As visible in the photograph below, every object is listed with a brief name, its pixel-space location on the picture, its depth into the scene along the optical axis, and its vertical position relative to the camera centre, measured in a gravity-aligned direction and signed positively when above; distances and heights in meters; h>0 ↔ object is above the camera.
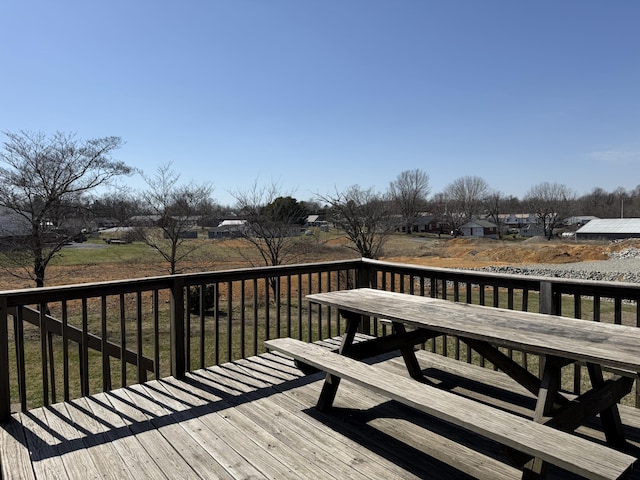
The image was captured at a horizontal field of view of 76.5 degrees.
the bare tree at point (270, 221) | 14.00 +0.06
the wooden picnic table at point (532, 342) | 1.90 -0.63
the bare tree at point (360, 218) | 15.17 +0.10
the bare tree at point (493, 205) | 62.44 +2.19
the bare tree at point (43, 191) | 10.96 +1.01
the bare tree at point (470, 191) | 62.98 +4.46
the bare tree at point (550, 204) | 52.66 +1.78
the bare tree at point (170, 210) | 14.48 +0.54
